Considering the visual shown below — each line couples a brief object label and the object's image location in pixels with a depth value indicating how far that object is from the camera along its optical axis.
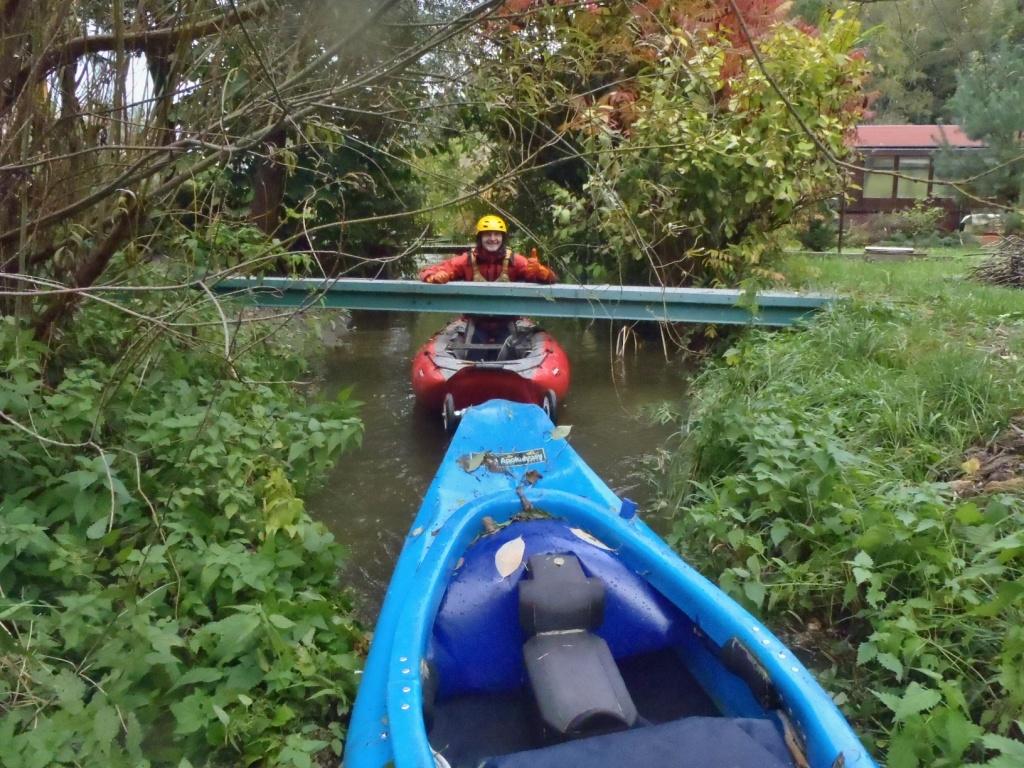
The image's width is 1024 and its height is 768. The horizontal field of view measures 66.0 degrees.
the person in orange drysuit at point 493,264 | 6.60
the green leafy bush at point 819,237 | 13.23
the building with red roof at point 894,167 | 16.53
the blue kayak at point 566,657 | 1.80
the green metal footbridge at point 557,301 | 6.07
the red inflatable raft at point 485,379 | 5.47
